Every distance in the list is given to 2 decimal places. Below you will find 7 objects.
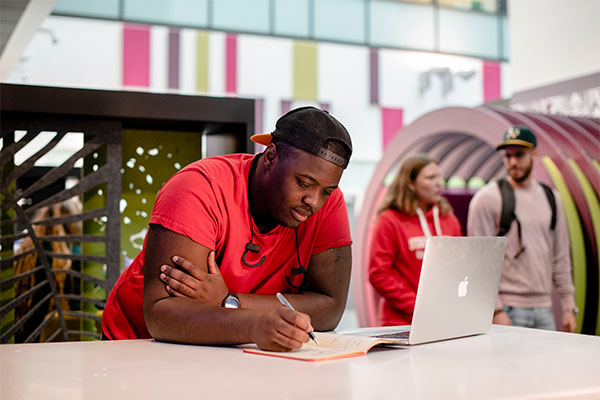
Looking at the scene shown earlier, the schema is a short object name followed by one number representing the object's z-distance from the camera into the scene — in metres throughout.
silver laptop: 1.89
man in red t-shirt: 1.89
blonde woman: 4.30
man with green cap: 4.24
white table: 1.34
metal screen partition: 3.57
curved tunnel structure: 5.22
